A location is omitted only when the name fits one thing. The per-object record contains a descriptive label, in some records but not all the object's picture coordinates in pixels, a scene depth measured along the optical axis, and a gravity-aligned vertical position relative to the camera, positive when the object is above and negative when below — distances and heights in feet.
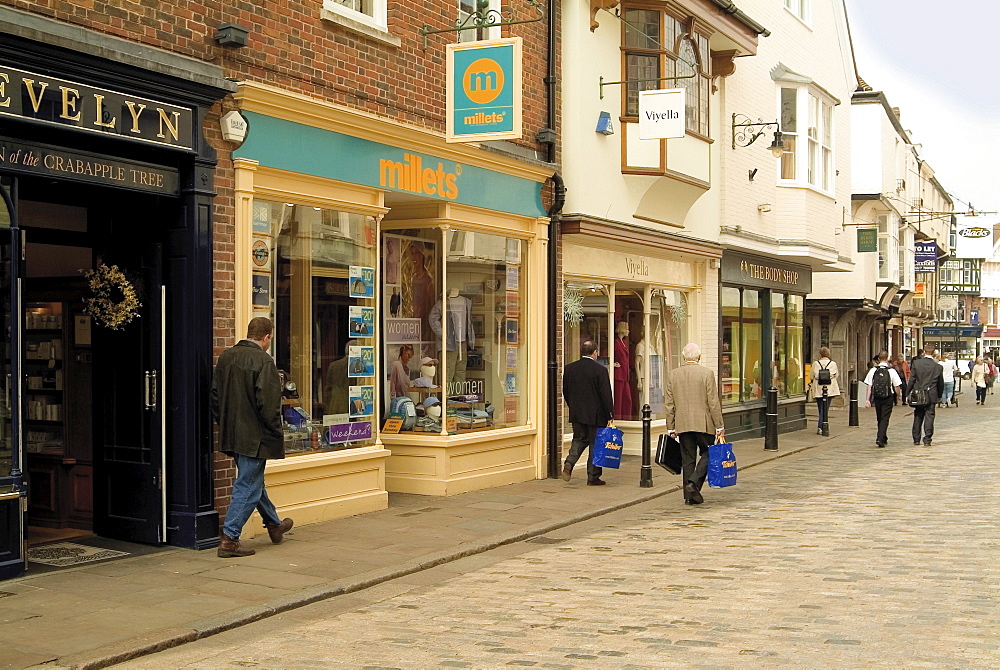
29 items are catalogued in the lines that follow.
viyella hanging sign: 48.67 +10.16
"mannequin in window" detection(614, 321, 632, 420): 58.08 -1.83
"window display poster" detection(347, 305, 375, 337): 37.52 +0.77
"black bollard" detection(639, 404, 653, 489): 46.01 -5.14
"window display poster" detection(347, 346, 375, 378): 37.52 -0.63
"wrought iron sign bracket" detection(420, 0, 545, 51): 38.59 +12.24
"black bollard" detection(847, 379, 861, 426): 83.15 -5.50
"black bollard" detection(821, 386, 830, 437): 75.35 -5.03
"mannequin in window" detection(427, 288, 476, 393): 43.75 +0.38
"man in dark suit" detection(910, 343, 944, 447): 65.77 -2.60
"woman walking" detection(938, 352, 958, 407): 116.26 -4.57
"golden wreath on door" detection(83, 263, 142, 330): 30.50 +1.34
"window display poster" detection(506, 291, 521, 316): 47.36 +1.68
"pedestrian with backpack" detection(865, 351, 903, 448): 66.59 -3.34
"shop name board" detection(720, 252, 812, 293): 68.39 +4.48
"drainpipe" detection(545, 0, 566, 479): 48.47 +3.09
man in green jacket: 29.19 -2.00
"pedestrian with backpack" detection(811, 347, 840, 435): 75.46 -3.26
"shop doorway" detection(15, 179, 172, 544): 30.63 -0.67
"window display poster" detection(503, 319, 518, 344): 47.42 +0.47
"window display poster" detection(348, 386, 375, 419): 37.50 -1.98
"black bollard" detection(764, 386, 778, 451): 62.03 -4.69
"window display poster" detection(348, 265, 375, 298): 37.52 +2.13
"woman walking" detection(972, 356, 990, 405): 126.72 -4.64
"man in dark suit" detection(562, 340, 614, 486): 45.09 -2.43
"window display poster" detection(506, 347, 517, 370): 47.55 -0.70
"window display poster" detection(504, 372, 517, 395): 47.29 -1.83
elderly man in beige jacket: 40.63 -2.75
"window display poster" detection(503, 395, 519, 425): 46.91 -2.87
